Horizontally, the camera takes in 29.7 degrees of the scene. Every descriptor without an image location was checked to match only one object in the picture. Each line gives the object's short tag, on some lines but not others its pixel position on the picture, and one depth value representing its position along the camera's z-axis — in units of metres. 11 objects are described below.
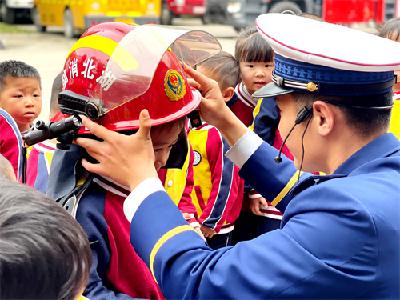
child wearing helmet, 2.26
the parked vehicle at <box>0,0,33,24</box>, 20.20
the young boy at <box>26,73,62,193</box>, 2.60
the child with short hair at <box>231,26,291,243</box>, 4.33
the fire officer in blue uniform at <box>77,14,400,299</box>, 1.85
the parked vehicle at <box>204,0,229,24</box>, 18.14
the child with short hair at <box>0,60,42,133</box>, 4.67
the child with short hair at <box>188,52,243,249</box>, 4.28
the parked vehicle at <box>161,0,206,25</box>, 18.55
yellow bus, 15.86
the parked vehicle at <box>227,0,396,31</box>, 16.52
